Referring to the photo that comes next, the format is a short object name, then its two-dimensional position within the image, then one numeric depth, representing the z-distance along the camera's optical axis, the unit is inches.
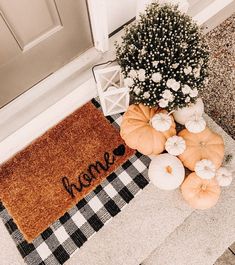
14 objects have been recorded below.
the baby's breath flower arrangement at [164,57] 61.5
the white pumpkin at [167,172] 67.2
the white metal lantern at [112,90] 70.0
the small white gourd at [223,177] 66.9
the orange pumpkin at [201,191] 67.0
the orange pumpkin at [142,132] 69.3
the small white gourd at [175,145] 66.7
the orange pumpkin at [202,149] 68.9
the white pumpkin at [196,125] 65.9
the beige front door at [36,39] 60.7
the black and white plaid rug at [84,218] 70.5
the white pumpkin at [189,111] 72.2
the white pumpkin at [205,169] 64.5
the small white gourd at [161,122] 65.6
